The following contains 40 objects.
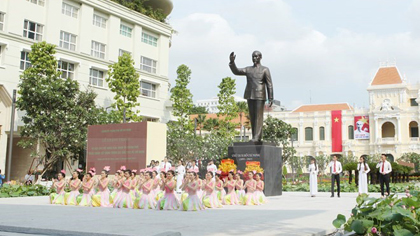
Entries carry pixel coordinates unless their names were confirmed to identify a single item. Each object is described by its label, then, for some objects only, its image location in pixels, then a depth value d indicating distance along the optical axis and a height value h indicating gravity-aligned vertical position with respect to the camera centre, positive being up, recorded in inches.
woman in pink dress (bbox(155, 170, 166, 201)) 468.4 -39.1
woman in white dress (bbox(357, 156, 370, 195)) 636.7 -24.5
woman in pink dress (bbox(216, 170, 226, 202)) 511.8 -38.9
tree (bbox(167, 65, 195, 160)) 1425.3 +195.8
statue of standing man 601.3 +94.9
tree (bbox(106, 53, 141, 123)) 1280.8 +214.5
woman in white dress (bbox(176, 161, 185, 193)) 728.3 -27.5
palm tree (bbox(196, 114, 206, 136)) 2317.9 +204.7
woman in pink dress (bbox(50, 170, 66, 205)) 543.2 -52.1
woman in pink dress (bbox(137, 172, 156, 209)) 476.7 -47.9
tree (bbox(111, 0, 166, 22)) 1582.2 +561.1
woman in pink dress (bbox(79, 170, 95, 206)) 524.5 -43.5
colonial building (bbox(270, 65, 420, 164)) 2522.1 +230.6
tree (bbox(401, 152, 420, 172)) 2260.1 +15.0
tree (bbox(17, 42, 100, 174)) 1017.5 +107.3
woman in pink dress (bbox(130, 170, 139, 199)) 502.2 -36.7
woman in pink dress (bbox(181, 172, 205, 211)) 438.6 -44.0
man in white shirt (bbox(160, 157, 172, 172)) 708.0 -15.8
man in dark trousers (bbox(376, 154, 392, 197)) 588.1 -13.4
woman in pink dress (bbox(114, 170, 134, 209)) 496.1 -49.4
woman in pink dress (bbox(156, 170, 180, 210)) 450.0 -44.2
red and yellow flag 2684.5 +171.2
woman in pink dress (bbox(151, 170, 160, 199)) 490.2 -33.6
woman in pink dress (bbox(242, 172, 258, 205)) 507.8 -40.3
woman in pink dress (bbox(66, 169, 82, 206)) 536.1 -47.7
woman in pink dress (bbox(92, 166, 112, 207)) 514.9 -49.5
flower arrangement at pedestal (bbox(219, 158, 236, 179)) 574.2 -13.6
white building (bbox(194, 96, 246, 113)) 6752.0 +875.8
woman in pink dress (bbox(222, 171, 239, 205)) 520.1 -46.5
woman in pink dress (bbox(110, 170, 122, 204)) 506.3 -40.7
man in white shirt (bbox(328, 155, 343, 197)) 620.4 -14.4
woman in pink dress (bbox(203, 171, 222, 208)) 472.1 -43.0
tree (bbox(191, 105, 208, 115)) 3489.2 +380.7
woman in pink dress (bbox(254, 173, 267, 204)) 510.3 -42.5
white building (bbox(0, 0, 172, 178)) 1173.7 +358.3
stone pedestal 579.2 +0.1
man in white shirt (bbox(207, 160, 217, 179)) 599.5 -16.4
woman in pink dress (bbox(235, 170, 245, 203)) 518.6 -36.7
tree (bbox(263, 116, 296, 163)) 1865.2 +116.7
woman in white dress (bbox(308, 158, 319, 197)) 651.5 -31.0
